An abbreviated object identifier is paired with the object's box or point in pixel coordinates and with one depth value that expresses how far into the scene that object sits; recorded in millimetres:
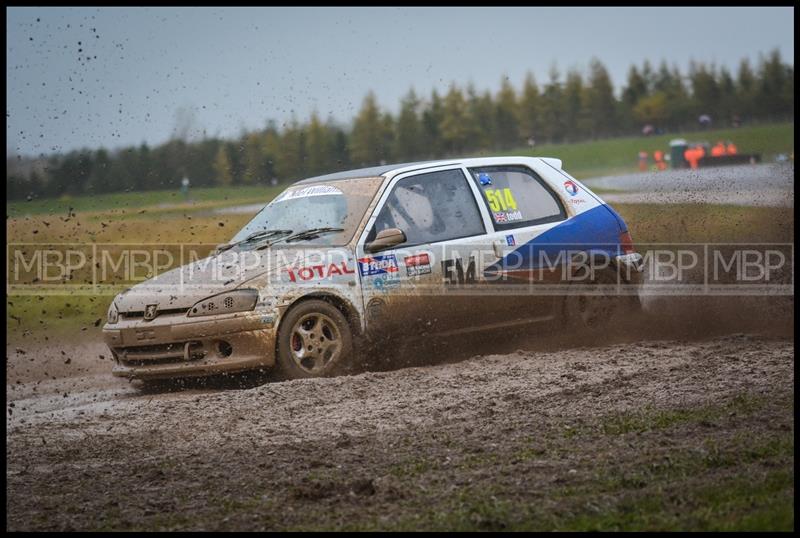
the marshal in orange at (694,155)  74862
